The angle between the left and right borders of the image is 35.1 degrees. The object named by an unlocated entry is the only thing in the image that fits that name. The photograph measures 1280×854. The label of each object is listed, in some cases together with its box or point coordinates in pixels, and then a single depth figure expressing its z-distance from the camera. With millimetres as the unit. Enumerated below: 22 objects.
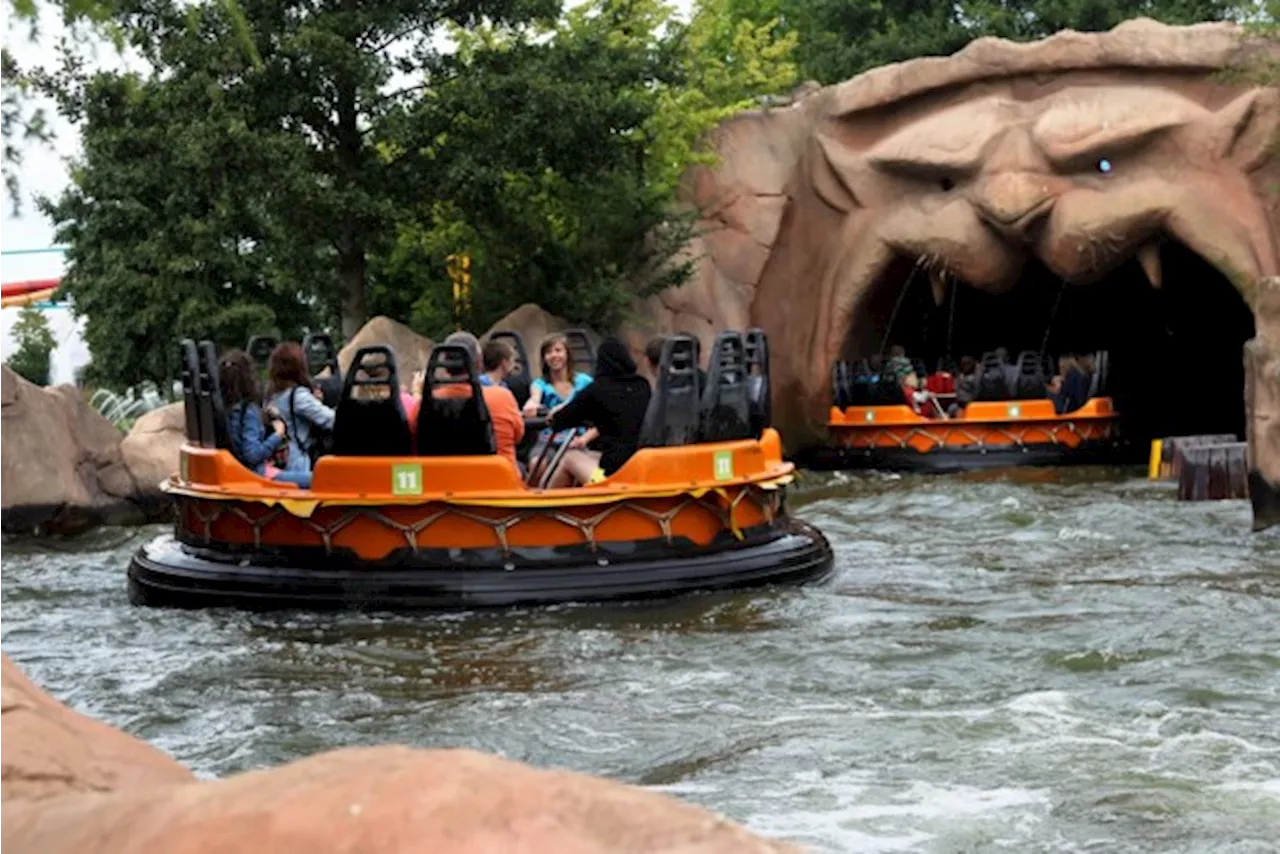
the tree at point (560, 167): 18828
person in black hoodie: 9570
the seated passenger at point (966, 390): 21002
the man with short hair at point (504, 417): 9281
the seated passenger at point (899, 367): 21111
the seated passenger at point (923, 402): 20969
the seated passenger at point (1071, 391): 20234
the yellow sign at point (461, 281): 20328
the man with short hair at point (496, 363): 9742
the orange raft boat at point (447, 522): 8945
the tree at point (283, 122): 18047
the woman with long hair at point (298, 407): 9859
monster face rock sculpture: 18875
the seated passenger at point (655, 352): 9664
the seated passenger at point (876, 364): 21938
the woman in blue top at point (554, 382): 10398
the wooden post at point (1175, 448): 16609
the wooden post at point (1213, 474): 14617
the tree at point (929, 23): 29688
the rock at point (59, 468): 14031
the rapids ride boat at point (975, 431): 19672
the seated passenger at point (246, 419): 9680
